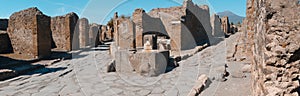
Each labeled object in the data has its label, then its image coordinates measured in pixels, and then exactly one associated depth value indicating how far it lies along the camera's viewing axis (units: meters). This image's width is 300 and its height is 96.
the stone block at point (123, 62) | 6.60
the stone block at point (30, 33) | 10.17
